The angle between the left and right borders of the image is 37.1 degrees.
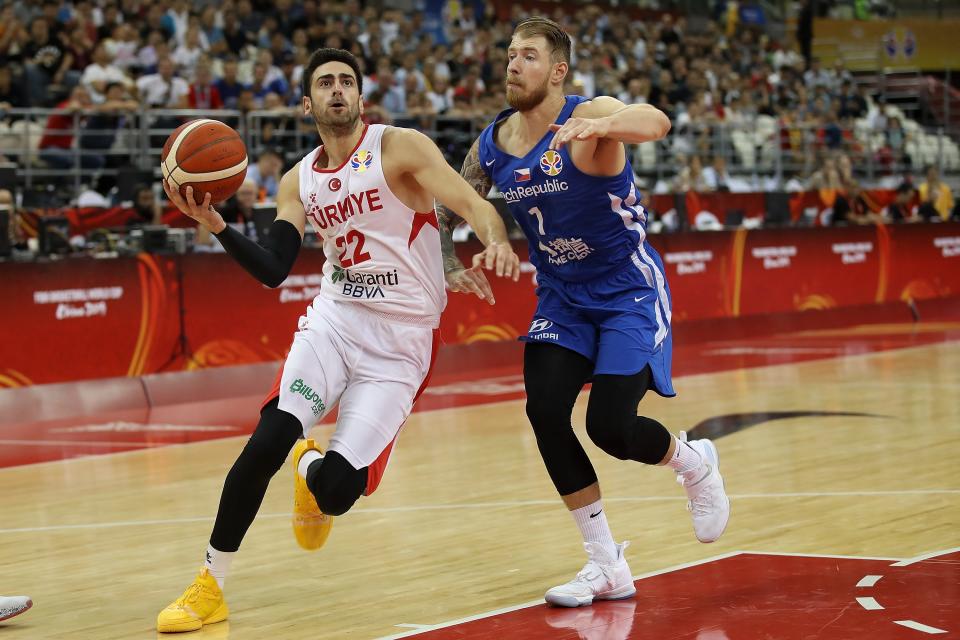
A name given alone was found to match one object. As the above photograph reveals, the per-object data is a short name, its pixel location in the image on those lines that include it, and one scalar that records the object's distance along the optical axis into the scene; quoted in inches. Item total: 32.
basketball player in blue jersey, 221.5
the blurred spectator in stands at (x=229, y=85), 677.3
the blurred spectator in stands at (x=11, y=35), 636.7
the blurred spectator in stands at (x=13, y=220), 469.4
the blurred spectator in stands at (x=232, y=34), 742.5
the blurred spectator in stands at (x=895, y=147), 1007.0
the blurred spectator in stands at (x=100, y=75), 641.0
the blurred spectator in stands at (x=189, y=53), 697.6
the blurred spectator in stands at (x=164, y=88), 650.2
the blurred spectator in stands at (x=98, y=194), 582.6
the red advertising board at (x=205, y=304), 465.4
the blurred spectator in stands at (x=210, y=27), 738.8
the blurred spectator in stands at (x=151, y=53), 677.3
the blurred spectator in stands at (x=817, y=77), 1129.4
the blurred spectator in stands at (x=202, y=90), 660.1
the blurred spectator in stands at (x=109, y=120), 608.4
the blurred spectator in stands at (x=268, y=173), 603.8
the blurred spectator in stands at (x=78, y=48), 653.9
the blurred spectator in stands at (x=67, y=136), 601.9
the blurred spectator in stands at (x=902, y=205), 812.6
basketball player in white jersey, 213.3
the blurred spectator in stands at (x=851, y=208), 769.6
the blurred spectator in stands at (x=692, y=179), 771.4
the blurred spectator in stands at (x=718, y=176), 803.6
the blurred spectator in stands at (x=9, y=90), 608.7
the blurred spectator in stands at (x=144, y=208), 541.6
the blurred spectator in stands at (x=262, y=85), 697.6
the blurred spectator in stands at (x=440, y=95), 769.6
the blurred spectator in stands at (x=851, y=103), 1085.8
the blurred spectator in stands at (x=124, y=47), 679.7
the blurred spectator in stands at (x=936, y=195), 858.8
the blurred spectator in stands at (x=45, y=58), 633.6
